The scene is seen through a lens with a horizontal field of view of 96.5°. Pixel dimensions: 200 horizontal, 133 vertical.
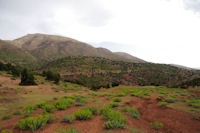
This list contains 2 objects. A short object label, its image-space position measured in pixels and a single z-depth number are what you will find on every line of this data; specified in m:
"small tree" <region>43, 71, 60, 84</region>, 28.43
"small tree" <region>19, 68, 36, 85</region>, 18.69
